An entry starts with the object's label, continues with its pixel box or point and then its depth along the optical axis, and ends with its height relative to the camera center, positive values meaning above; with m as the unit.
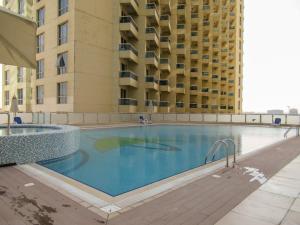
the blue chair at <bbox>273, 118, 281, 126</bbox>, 30.76 -1.71
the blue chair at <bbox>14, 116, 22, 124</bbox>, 19.32 -1.14
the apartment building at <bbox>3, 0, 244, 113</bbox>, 26.70 +8.26
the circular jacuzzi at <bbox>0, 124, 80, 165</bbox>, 7.23 -1.46
